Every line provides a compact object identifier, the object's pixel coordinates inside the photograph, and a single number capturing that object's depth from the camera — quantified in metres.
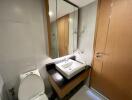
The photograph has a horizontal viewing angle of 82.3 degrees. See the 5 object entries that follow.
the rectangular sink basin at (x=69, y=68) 1.31
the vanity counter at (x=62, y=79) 1.17
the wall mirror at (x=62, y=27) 1.41
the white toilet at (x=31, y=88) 1.05
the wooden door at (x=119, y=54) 1.15
